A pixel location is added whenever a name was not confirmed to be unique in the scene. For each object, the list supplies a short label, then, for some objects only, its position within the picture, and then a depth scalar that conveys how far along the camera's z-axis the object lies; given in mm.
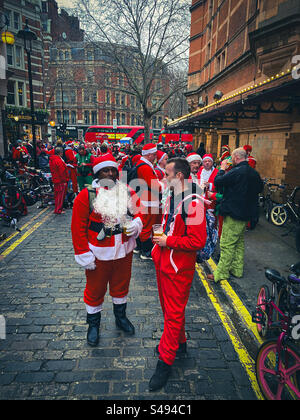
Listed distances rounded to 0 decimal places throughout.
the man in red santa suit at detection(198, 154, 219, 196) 6504
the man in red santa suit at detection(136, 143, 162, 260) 5562
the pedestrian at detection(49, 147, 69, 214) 8500
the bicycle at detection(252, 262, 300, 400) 2314
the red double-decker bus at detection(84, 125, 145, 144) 42562
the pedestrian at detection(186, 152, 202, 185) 5991
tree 21622
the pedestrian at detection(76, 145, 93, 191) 10461
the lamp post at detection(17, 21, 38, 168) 11556
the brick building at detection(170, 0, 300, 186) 8547
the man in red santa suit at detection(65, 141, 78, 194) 10461
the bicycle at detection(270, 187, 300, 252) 7918
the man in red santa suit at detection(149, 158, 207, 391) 2590
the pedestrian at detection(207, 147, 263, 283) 4367
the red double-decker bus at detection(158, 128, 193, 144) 37441
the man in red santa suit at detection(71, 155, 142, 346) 3014
